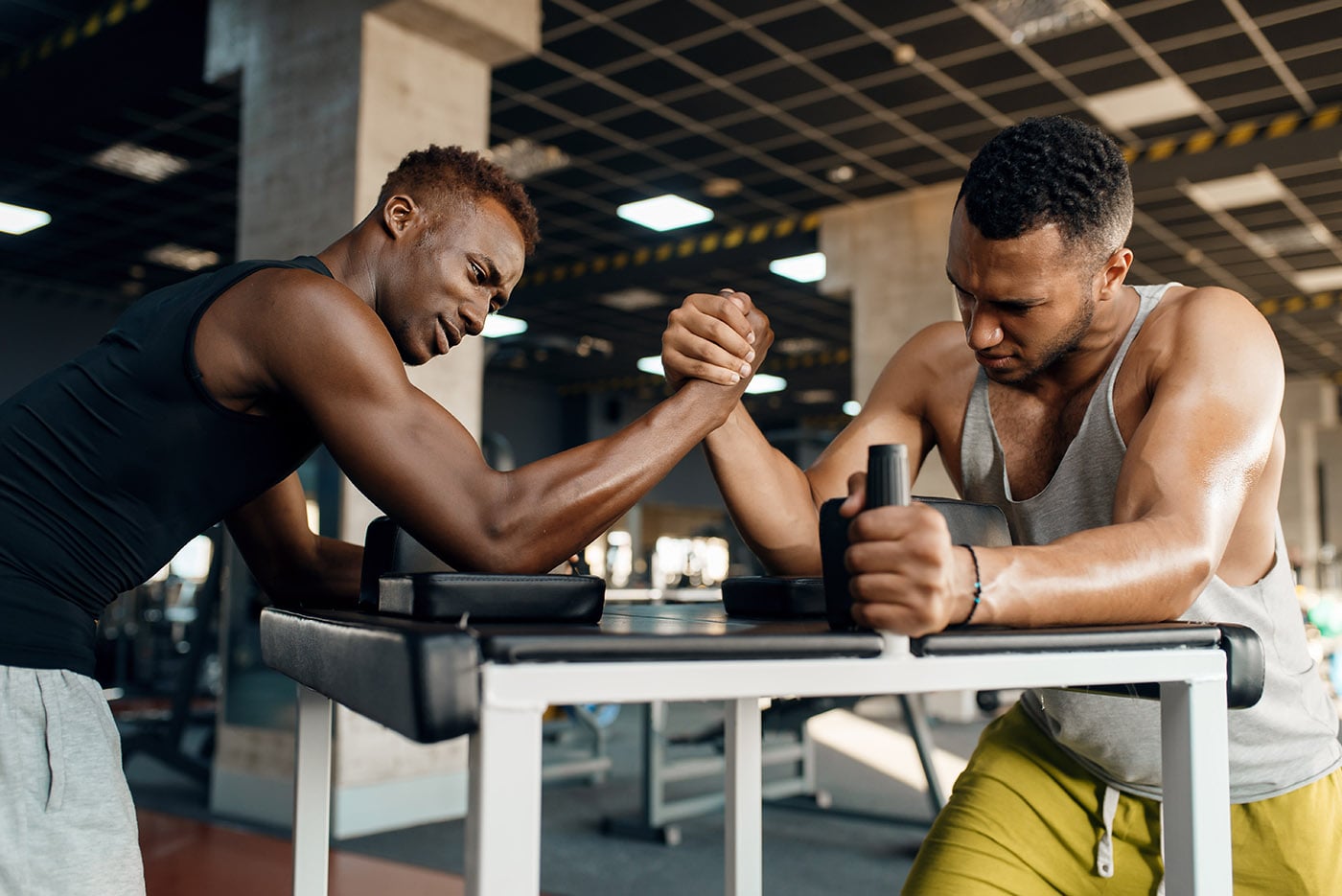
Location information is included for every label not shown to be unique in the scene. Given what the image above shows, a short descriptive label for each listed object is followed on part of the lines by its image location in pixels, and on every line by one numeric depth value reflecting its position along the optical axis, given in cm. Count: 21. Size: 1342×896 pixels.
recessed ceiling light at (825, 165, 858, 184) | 748
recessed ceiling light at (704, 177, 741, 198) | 772
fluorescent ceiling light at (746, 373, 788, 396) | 1527
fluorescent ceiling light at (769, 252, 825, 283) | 946
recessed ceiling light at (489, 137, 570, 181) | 720
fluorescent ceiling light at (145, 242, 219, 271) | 964
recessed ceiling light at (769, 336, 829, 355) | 1305
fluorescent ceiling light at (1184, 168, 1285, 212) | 757
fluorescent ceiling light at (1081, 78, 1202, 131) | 618
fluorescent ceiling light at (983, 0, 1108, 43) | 532
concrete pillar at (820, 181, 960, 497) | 780
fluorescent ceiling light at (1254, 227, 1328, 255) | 877
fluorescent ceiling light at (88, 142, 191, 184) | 739
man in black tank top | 109
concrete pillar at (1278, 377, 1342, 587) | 1503
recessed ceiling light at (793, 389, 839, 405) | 1642
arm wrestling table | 68
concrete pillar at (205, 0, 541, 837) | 441
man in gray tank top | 119
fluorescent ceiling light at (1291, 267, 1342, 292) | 994
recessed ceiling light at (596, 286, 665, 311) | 1066
